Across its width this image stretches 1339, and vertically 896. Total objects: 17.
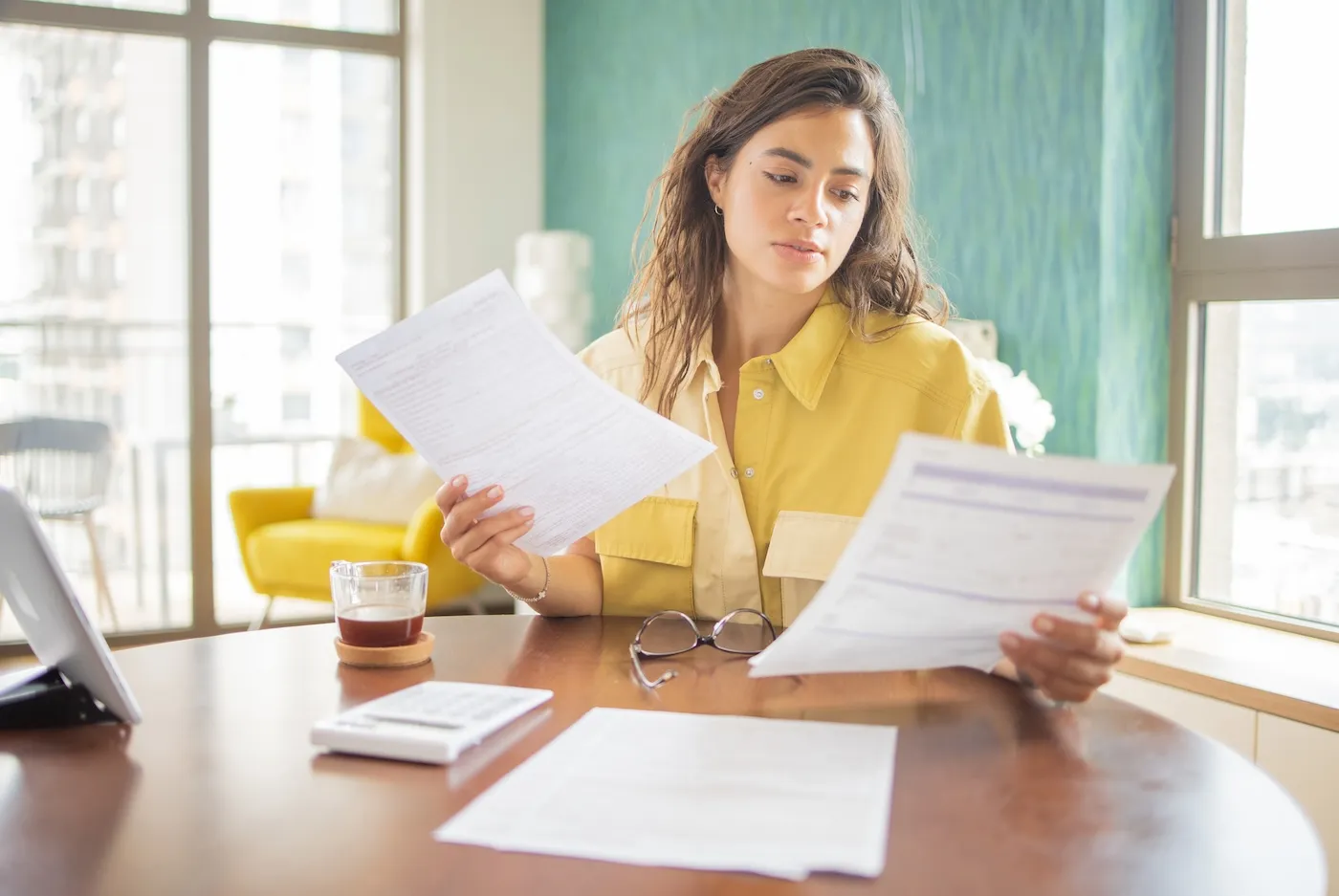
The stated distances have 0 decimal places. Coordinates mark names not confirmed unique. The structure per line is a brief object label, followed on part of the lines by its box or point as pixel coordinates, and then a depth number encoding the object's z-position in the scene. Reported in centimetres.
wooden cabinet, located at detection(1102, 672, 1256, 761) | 216
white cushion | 450
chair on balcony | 466
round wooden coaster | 131
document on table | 81
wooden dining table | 79
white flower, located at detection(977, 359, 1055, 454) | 259
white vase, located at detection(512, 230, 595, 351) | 469
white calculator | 100
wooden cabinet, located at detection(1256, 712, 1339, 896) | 201
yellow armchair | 419
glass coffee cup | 131
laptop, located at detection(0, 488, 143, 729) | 103
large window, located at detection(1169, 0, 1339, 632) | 255
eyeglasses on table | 136
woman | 161
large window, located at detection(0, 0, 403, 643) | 468
